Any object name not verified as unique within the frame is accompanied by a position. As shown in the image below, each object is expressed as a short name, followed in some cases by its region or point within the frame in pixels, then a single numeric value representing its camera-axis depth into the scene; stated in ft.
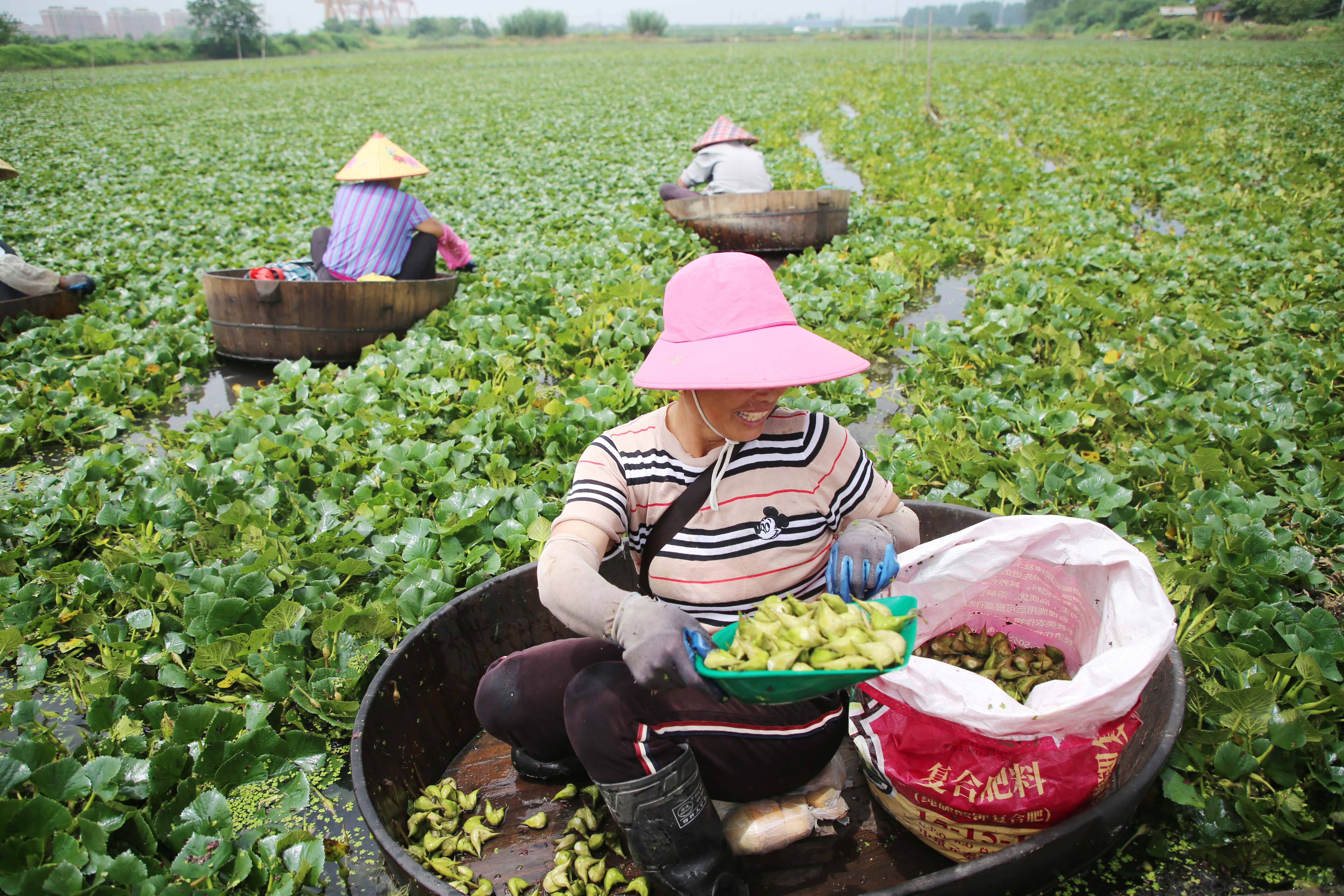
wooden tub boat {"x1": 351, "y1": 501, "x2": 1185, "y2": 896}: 4.26
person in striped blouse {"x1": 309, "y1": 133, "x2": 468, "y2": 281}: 15.19
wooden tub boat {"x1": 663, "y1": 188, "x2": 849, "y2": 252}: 20.10
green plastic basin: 4.01
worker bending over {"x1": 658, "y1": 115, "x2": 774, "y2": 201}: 22.40
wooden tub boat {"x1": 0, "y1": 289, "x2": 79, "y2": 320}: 15.87
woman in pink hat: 4.77
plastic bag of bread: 5.28
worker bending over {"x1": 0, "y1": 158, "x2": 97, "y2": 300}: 16.43
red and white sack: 4.49
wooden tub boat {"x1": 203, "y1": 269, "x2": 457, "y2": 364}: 13.99
